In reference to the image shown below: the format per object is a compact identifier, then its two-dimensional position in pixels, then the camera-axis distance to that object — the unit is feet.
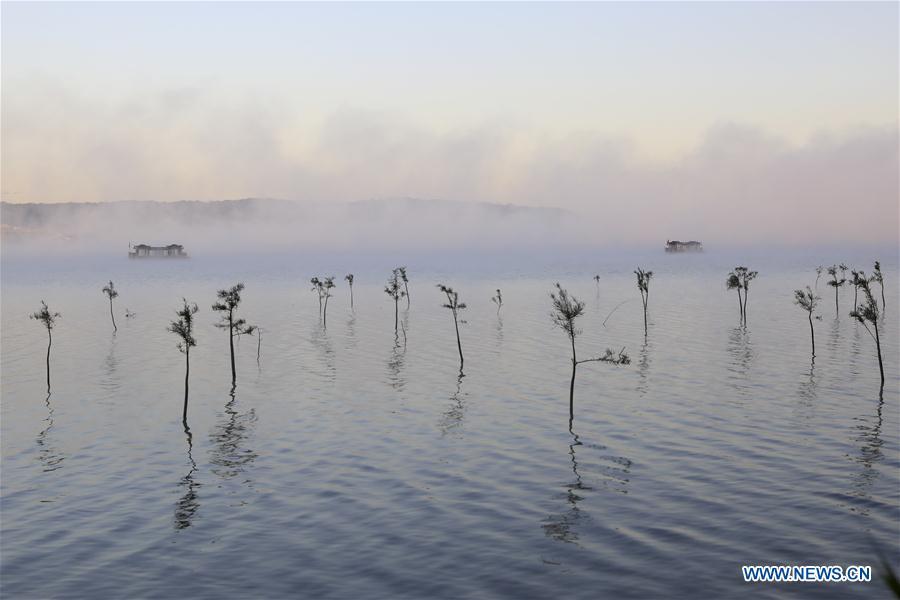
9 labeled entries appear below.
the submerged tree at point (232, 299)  241.76
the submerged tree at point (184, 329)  196.13
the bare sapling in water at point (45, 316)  248.40
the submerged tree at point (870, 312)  205.36
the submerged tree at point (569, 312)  185.06
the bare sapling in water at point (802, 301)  261.40
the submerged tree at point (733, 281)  370.32
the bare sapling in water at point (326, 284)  415.52
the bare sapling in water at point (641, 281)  368.29
